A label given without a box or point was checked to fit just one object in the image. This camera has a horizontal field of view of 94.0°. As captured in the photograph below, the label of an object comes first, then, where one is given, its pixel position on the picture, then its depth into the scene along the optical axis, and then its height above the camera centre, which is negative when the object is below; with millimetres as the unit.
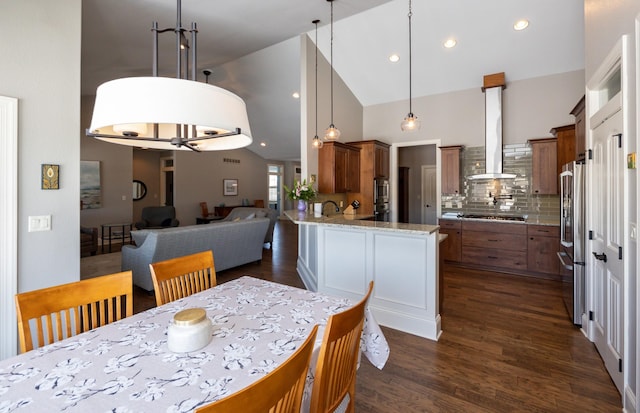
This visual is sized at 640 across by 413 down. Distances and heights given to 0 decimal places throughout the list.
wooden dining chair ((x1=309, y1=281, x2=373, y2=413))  1050 -611
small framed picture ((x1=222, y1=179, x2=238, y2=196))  10859 +755
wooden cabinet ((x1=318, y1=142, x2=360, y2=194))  5383 +727
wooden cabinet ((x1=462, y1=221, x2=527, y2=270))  4727 -622
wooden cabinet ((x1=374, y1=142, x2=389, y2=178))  6085 +975
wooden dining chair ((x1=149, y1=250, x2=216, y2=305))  1822 -460
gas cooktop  5059 -179
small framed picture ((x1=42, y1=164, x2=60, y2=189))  2314 +241
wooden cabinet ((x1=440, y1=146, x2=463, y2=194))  5594 +732
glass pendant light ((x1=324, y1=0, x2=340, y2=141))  4258 +1057
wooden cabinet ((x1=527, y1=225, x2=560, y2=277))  4473 -631
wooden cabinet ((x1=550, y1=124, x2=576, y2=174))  4250 +927
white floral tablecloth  909 -579
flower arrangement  4684 +234
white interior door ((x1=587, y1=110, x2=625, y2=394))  1976 -264
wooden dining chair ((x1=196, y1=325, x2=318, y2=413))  650 -456
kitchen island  2814 -639
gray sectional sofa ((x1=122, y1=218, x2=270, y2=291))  3877 -551
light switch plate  2275 -125
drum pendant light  1004 +364
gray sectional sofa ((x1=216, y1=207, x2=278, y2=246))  6298 -171
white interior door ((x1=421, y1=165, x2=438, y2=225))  8352 +390
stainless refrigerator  2764 -268
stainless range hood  5145 +1387
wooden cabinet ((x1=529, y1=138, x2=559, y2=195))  4766 +659
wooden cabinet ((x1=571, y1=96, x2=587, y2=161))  2850 +749
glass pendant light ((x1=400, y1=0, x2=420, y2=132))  3417 +974
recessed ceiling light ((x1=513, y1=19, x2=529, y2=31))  4234 +2621
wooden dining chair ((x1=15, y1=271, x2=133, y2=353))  1306 -464
